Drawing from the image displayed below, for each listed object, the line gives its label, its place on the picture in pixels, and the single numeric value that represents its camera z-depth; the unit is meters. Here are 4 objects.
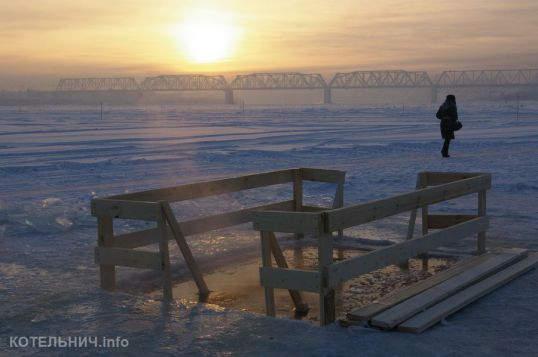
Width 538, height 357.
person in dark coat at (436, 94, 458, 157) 17.97
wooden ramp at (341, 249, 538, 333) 5.22
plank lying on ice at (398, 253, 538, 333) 5.13
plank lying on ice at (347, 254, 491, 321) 5.30
